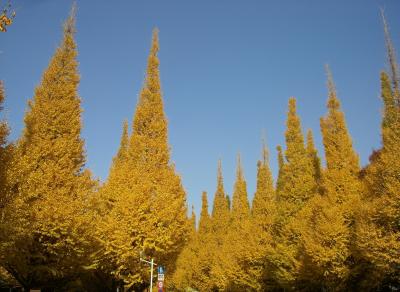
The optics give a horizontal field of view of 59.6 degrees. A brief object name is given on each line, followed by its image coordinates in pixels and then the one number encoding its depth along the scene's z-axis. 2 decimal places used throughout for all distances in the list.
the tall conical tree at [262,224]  27.44
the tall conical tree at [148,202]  17.47
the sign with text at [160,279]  15.38
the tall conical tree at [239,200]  37.84
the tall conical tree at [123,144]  39.34
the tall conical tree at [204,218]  44.88
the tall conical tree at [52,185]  15.84
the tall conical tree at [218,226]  36.45
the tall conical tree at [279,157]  43.86
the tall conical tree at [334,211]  18.62
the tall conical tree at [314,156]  29.09
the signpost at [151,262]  16.71
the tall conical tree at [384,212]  15.66
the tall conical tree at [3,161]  13.23
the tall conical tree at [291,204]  23.19
